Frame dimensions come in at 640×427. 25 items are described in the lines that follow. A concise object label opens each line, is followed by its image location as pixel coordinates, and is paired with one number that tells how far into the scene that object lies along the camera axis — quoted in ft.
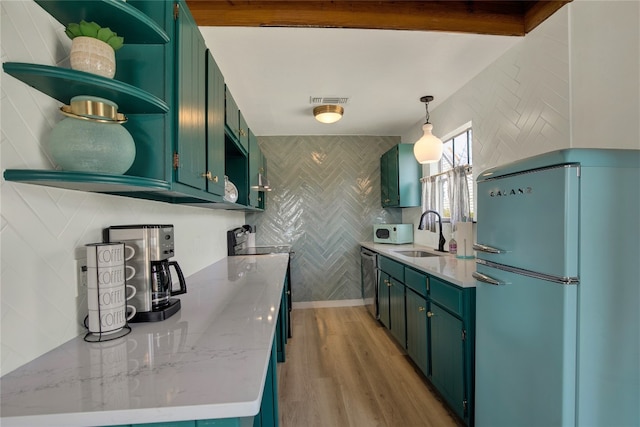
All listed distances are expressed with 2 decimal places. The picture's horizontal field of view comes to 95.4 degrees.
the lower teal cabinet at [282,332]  8.05
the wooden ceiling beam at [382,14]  5.84
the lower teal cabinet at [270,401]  4.44
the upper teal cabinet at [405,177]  11.99
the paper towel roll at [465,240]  8.28
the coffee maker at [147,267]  3.90
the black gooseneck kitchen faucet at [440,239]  10.22
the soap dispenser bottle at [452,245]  9.39
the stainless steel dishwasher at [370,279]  11.45
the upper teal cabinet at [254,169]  9.37
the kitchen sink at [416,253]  10.16
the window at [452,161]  9.16
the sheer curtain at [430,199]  11.02
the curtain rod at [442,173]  8.80
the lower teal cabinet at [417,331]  7.22
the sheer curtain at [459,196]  8.93
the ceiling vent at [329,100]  9.57
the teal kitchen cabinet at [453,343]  5.55
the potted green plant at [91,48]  2.82
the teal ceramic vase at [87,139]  2.77
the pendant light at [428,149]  8.69
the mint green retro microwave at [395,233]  12.31
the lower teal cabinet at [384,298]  10.20
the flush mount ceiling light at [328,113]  10.16
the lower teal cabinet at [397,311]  8.70
